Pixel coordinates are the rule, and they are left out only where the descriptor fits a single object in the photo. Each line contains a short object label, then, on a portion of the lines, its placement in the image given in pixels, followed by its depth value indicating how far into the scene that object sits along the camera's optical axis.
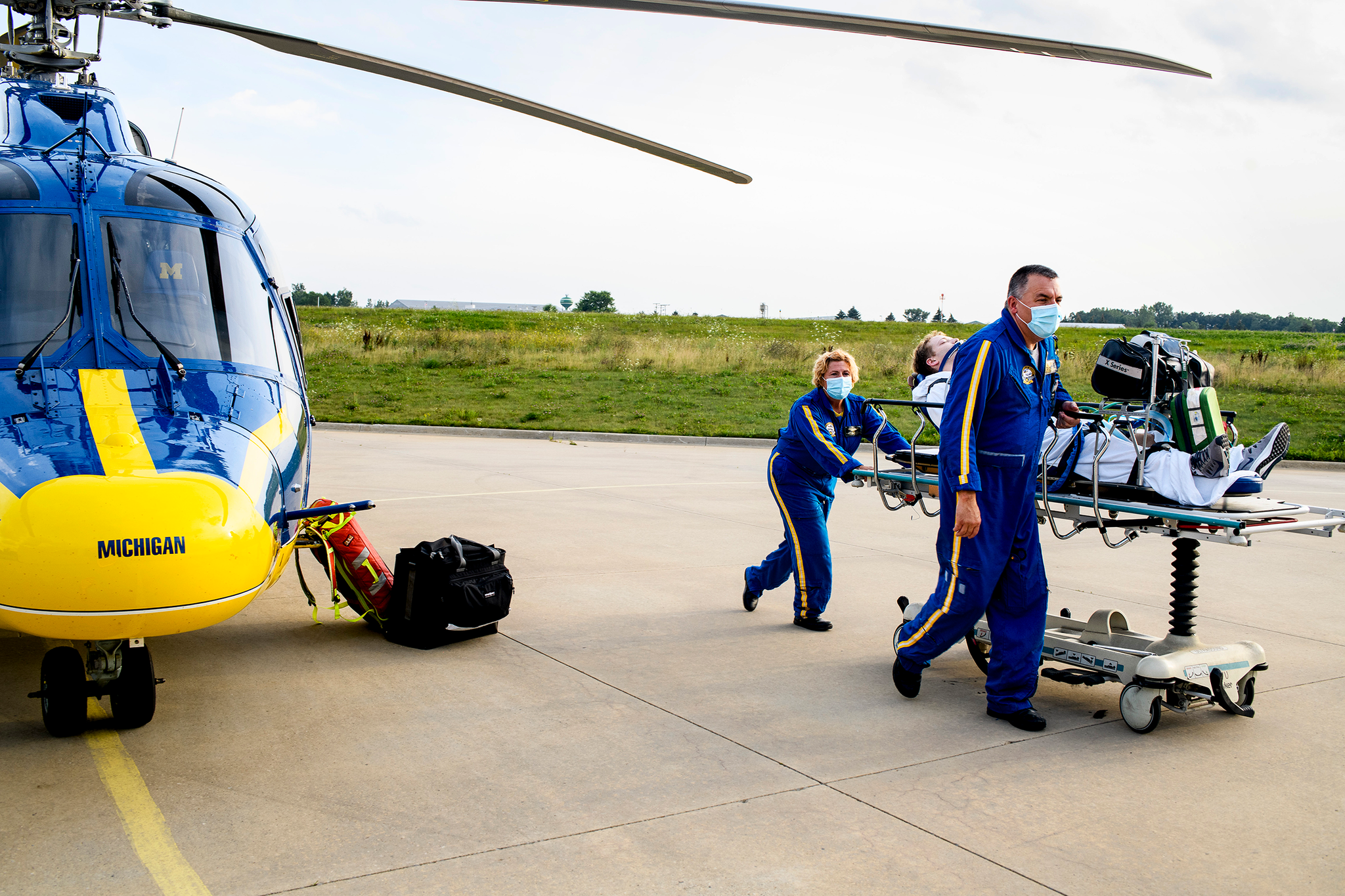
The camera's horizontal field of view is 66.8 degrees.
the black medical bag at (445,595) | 5.89
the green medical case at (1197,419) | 4.80
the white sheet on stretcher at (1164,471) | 4.55
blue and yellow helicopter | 3.71
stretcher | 4.54
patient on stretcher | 4.55
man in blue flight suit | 4.80
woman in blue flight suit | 6.34
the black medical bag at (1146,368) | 4.89
